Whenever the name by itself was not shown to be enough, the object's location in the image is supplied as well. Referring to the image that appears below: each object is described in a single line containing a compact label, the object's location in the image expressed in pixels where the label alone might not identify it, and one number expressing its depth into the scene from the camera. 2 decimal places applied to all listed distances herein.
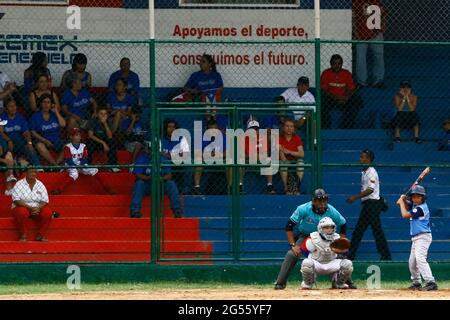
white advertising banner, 24.78
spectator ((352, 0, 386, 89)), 25.50
